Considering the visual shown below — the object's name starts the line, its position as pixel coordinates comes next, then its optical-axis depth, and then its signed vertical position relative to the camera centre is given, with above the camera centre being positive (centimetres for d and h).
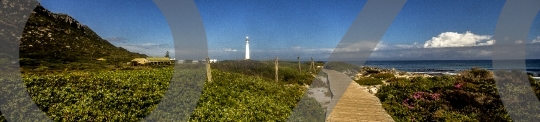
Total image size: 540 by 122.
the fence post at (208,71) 1334 -43
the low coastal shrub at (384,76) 2784 -145
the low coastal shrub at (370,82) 2290 -166
